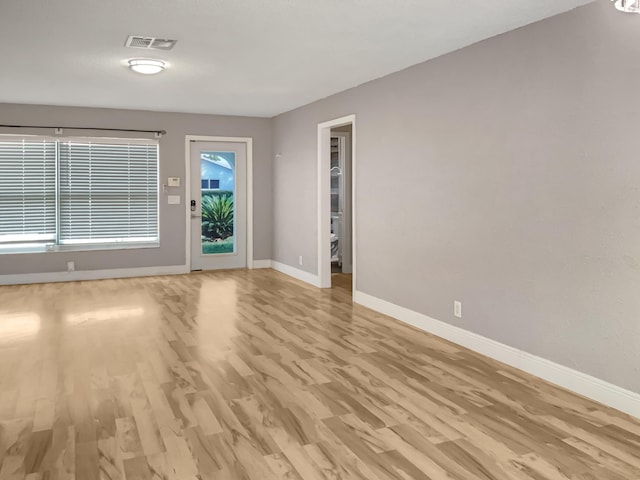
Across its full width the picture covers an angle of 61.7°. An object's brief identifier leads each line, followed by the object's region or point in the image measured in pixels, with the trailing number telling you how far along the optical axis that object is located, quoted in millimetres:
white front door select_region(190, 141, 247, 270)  8328
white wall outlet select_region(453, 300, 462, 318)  4410
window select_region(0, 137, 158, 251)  7277
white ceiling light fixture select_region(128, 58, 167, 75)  4816
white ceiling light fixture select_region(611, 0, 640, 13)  2553
